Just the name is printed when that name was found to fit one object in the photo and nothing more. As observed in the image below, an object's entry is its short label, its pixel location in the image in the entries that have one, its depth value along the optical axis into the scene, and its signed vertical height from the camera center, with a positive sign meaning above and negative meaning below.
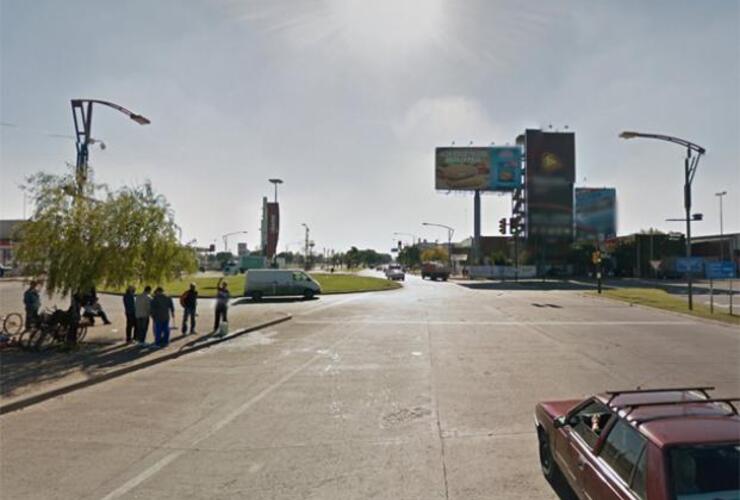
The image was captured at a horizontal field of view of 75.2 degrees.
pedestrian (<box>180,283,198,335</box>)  14.95 -1.29
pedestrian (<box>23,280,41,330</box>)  12.55 -1.07
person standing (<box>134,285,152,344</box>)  12.84 -1.30
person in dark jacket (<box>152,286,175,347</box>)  12.62 -1.35
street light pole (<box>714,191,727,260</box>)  66.41 +2.93
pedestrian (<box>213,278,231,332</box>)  15.03 -1.27
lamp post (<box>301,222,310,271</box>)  84.34 +2.69
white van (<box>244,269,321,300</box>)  29.30 -1.20
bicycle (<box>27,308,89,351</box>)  11.97 -1.68
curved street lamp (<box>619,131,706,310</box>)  20.66 +4.30
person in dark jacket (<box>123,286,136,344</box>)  13.37 -1.27
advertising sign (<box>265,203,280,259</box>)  48.19 +4.08
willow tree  12.10 +0.66
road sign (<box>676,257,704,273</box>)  21.52 +0.14
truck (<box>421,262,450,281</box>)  63.09 -0.74
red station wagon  2.83 -1.21
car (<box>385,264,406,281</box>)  58.81 -1.09
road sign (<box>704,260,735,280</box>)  21.83 -0.09
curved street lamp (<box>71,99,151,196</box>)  14.63 +4.22
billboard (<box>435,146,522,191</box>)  69.81 +14.13
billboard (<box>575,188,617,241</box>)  80.88 +9.56
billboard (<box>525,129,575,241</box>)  75.94 +13.68
